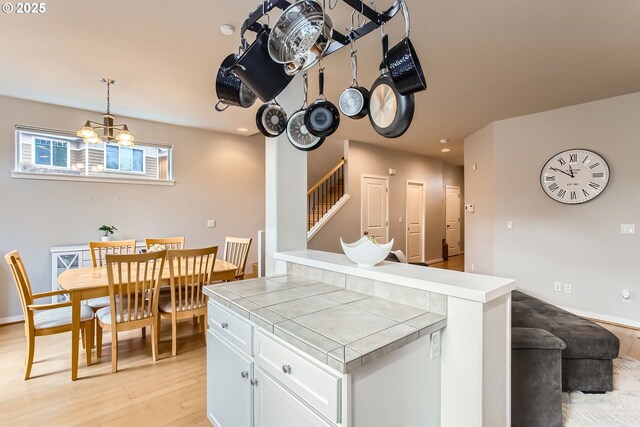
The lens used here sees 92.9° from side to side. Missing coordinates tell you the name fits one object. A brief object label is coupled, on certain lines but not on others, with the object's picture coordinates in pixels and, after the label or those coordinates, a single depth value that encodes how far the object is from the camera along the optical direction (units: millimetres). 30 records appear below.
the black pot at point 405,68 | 1240
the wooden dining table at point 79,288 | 2486
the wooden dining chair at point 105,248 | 3473
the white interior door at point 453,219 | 8805
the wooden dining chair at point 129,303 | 2553
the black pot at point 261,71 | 1342
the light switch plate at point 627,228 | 3676
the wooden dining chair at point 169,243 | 3781
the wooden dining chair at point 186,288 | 2836
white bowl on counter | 1727
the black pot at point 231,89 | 1783
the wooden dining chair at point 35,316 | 2467
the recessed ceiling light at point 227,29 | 2266
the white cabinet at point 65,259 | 3868
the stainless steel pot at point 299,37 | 1193
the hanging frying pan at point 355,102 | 1617
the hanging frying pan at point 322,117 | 1846
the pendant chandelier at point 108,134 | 3096
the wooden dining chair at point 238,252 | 3788
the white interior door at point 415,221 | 7336
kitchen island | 1071
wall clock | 3895
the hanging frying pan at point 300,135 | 2084
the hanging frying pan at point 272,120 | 2105
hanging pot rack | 1274
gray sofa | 1853
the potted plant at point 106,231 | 4188
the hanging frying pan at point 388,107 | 1395
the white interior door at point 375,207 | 6352
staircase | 5700
